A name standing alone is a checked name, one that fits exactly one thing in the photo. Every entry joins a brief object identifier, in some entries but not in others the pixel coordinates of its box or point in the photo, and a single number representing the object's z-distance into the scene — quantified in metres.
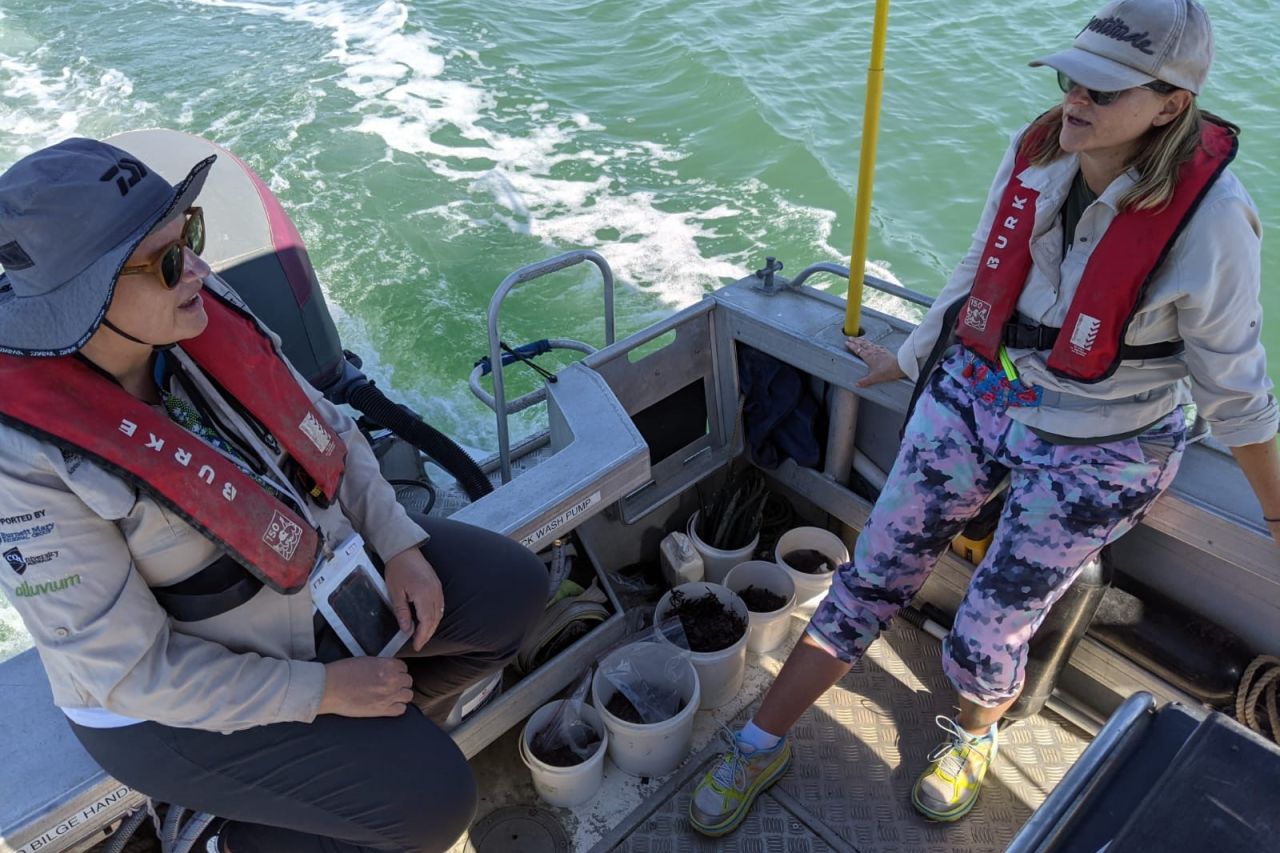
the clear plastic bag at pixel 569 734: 2.32
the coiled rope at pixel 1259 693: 2.06
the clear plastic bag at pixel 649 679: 2.38
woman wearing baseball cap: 1.68
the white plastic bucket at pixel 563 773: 2.22
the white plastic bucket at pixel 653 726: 2.26
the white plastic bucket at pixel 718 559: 2.84
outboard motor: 2.87
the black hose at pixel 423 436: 2.85
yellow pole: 2.13
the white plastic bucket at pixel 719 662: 2.44
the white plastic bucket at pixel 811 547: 2.78
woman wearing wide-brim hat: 1.37
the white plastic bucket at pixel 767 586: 2.65
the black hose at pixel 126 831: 1.83
